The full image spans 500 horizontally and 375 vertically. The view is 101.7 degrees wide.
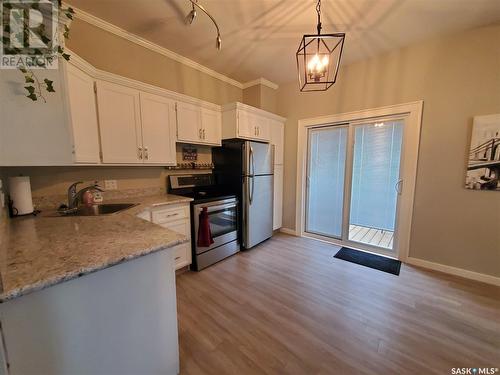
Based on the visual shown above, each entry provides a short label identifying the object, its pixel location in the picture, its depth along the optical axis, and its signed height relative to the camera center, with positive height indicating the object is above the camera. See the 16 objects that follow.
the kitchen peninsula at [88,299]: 0.75 -0.57
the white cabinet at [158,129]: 2.36 +0.46
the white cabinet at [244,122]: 2.98 +0.69
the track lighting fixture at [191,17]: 1.58 +1.17
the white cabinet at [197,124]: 2.69 +0.60
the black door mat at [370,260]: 2.65 -1.29
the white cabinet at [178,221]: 2.23 -0.62
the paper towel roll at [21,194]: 1.61 -0.22
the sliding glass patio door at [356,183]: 2.93 -0.25
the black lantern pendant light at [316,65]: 1.43 +0.74
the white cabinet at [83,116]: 1.68 +0.45
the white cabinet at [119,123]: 2.04 +0.46
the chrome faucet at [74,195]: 1.98 -0.28
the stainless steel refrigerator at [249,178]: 3.02 -0.18
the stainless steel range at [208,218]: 2.52 -0.68
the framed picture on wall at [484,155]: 2.18 +0.15
